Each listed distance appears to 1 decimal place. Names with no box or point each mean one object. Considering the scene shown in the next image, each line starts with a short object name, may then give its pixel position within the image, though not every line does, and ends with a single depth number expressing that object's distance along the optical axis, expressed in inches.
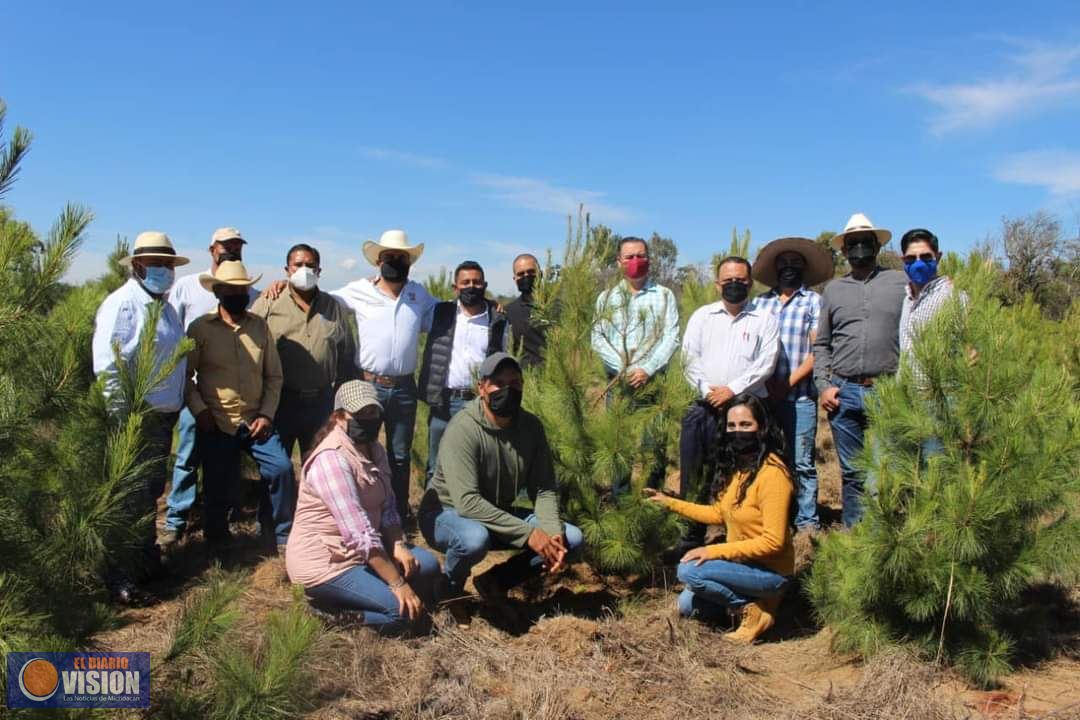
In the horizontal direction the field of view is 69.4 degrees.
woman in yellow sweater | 149.0
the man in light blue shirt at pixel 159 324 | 145.7
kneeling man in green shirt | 151.6
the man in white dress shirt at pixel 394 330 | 195.5
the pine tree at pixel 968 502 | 128.8
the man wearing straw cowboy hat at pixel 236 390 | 176.6
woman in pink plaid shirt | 140.9
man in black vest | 196.9
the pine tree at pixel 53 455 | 79.7
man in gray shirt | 177.8
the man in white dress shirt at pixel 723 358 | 178.9
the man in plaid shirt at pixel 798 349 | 199.5
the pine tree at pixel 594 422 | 163.9
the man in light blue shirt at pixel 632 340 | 168.2
